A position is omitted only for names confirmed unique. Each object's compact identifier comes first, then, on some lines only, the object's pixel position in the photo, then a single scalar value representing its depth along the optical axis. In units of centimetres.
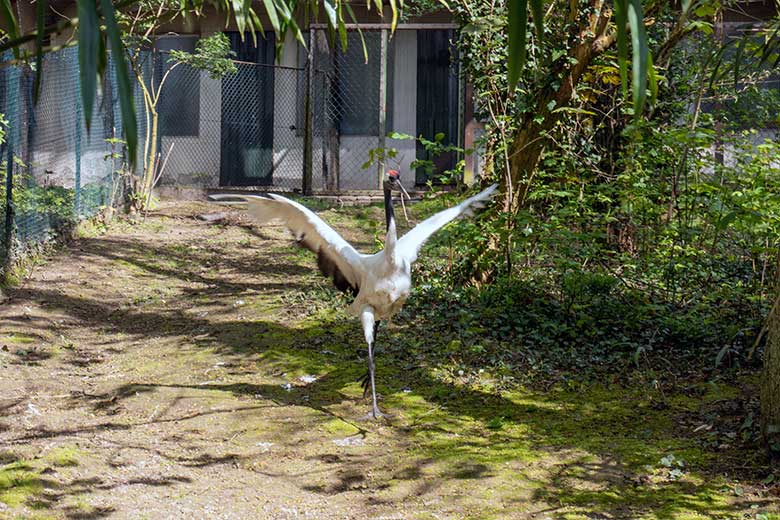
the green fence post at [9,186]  788
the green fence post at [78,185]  1009
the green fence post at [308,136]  1316
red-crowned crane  588
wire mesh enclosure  1360
